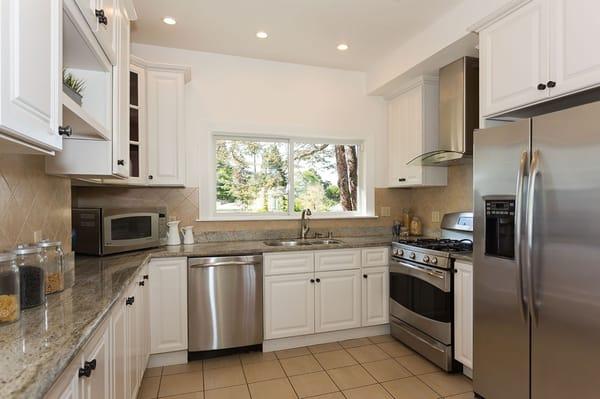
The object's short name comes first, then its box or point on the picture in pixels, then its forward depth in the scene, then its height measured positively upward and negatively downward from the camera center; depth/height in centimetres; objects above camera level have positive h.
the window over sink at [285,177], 355 +24
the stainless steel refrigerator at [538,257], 156 -30
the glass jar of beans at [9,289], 117 -32
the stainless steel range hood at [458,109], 279 +74
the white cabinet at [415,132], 333 +67
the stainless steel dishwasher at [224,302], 276 -85
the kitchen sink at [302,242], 334 -43
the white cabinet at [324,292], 297 -84
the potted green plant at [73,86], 152 +54
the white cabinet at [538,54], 173 +82
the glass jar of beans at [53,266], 150 -30
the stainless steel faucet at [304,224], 362 -28
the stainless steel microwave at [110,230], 249 -24
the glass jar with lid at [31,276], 132 -30
